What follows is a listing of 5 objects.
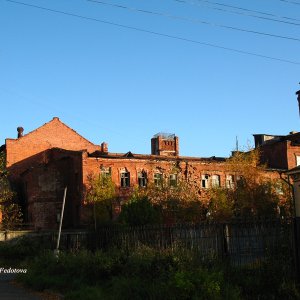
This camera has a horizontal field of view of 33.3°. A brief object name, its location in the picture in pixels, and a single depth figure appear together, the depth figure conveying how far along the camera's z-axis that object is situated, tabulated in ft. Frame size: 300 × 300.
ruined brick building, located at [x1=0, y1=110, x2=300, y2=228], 163.73
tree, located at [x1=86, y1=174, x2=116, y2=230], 154.92
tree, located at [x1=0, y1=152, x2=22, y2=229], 131.13
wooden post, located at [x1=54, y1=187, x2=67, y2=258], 69.11
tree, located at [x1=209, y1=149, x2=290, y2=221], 144.36
